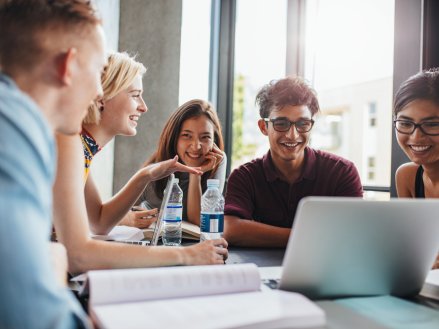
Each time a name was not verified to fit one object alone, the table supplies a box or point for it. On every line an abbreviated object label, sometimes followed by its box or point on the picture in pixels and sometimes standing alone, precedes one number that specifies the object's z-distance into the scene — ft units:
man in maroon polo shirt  5.63
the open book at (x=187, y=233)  4.48
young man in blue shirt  1.42
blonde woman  2.90
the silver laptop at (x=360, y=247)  2.15
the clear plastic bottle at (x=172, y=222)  4.42
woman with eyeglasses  4.61
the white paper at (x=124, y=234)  4.02
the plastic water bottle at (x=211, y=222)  4.05
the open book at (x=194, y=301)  1.80
